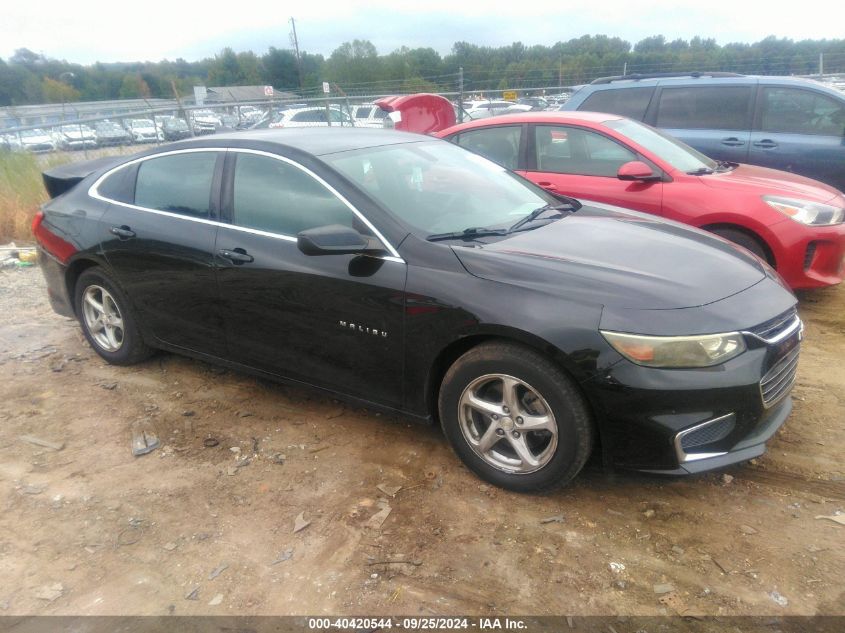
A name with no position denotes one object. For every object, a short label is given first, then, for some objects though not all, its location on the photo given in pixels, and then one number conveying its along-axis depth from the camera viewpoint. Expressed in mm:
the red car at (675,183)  4934
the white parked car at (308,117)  15445
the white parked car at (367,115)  16244
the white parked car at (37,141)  12795
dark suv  6793
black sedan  2686
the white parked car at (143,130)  12633
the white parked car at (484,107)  18716
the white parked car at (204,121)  13031
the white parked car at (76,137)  12753
